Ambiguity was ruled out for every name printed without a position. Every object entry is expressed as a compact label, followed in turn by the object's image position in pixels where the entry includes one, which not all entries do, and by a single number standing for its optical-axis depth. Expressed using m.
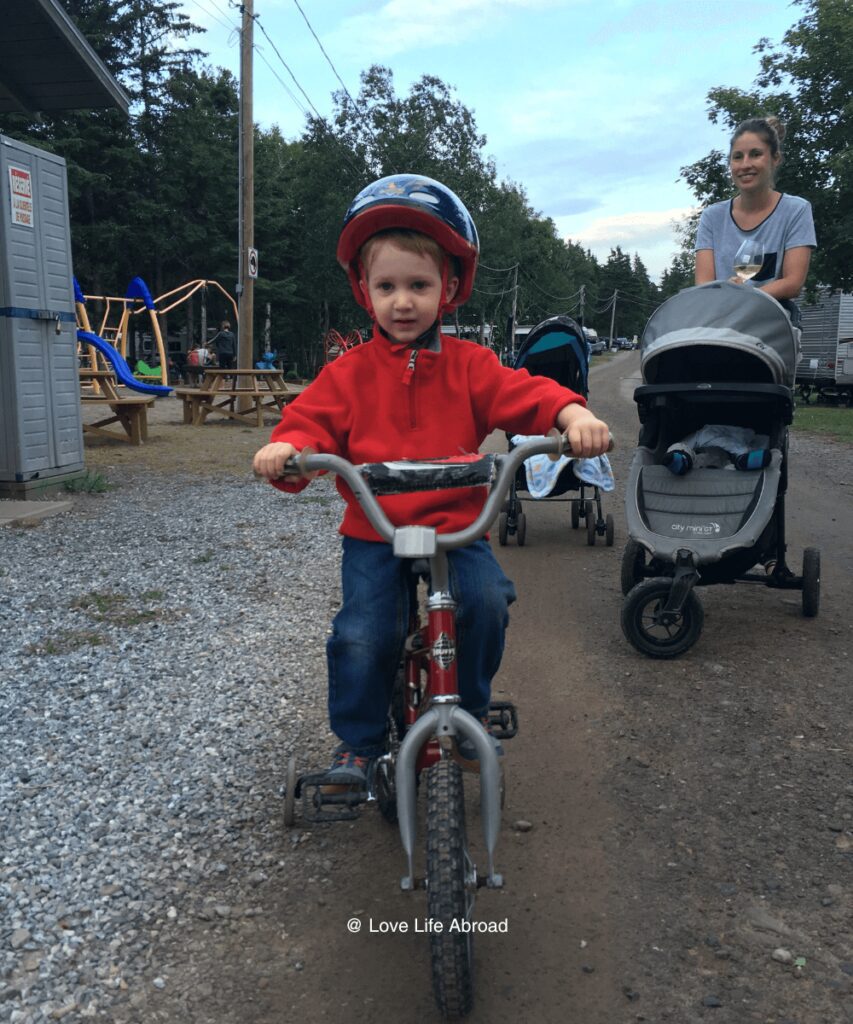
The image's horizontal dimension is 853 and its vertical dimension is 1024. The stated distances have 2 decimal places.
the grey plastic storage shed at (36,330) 8.59
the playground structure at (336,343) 26.08
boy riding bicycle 2.69
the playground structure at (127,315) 15.59
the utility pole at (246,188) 19.06
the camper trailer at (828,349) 25.70
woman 5.12
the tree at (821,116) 21.00
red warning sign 8.70
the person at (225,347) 29.41
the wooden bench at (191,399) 16.67
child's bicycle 2.20
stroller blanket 7.17
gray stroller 4.70
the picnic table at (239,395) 16.47
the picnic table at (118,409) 13.16
